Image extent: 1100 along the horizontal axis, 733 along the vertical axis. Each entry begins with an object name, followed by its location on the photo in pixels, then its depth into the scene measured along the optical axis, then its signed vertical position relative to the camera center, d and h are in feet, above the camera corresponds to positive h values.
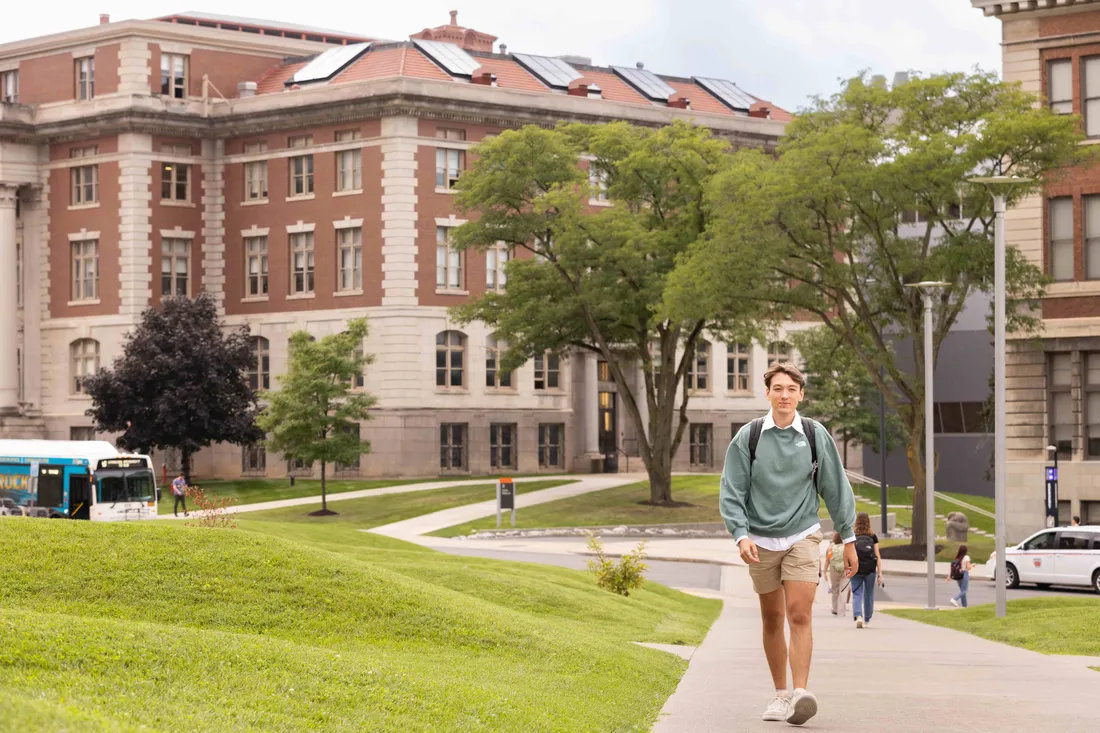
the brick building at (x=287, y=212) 236.43 +25.87
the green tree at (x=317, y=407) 197.77 -2.42
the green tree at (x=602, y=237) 190.39 +17.27
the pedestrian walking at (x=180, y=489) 185.26 -11.42
